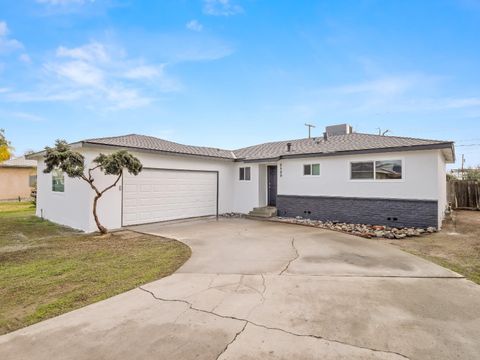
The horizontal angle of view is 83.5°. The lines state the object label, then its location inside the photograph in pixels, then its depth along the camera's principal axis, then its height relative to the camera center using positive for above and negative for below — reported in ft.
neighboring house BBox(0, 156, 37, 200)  74.43 +2.03
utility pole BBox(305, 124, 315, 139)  76.13 +15.99
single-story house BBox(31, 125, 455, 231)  33.06 +0.12
